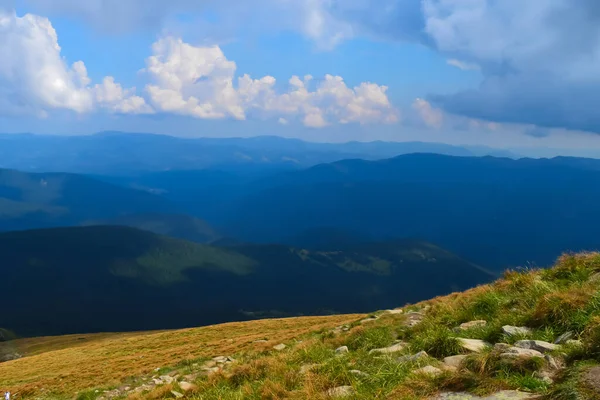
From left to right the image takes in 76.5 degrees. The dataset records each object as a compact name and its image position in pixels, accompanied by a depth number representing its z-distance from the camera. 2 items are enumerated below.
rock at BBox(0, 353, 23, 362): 106.69
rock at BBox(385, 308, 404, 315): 22.14
